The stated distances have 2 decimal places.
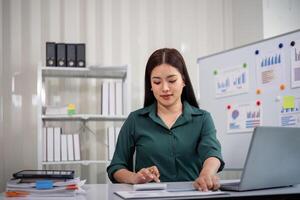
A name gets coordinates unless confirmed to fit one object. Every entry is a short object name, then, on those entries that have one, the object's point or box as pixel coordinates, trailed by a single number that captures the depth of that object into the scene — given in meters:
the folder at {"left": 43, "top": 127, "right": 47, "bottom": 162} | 3.23
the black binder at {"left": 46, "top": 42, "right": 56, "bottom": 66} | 3.32
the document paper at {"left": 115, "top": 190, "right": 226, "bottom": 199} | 1.08
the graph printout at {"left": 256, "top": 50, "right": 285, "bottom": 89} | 2.47
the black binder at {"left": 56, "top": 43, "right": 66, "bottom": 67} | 3.33
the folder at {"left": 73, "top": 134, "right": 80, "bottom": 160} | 3.30
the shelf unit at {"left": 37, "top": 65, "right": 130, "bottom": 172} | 3.19
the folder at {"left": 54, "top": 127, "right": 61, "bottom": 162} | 3.25
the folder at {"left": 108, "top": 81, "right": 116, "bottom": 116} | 3.37
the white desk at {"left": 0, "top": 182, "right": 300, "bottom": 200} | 1.12
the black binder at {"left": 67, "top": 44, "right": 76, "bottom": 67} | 3.35
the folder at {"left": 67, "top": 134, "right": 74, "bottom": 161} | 3.29
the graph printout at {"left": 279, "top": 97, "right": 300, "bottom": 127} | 2.36
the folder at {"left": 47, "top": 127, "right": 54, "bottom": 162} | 3.23
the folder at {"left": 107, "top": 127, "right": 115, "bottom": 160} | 3.34
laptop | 1.17
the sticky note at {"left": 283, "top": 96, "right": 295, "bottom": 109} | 2.38
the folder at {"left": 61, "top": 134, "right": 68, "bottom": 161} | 3.27
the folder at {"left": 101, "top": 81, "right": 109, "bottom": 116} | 3.36
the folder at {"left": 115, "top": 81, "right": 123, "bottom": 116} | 3.37
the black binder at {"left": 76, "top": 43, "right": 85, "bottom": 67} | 3.37
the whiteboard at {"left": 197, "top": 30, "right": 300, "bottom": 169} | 2.41
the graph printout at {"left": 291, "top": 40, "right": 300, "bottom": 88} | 2.37
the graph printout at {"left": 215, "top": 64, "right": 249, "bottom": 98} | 2.70
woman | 1.78
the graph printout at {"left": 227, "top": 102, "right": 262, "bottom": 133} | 2.61
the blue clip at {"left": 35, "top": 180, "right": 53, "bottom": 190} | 1.27
